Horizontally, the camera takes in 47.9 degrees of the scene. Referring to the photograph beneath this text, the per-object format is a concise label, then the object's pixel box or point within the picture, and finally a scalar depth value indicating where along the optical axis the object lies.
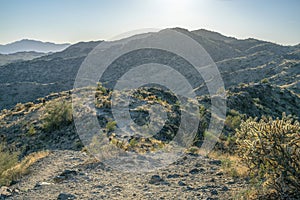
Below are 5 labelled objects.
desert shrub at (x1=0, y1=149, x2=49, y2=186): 9.10
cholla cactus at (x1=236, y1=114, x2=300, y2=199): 5.88
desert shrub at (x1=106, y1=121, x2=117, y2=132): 14.57
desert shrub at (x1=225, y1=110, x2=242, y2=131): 19.22
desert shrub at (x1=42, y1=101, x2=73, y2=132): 17.09
